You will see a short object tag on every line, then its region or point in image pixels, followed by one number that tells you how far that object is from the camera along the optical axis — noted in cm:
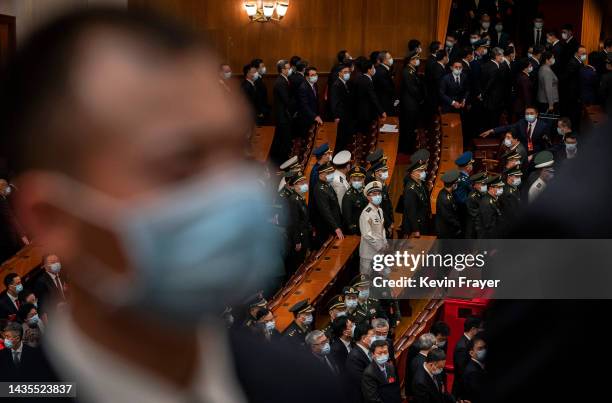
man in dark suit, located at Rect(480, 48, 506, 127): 1647
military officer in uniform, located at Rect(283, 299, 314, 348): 1048
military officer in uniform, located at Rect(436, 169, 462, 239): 1275
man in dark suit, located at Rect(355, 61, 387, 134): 1658
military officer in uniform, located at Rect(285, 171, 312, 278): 1309
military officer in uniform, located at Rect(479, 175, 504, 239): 1253
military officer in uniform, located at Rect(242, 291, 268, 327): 996
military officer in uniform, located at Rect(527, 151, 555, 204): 1277
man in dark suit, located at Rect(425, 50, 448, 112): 1664
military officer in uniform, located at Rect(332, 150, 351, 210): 1387
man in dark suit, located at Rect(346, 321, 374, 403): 991
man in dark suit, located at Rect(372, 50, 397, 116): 1686
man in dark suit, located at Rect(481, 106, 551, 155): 1524
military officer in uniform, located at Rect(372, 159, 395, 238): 1302
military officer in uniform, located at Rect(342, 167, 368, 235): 1333
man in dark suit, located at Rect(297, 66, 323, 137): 1686
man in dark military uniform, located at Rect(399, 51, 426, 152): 1677
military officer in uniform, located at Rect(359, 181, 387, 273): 1234
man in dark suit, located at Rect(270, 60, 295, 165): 1695
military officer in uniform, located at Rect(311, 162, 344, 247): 1325
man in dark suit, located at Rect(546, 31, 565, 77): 1683
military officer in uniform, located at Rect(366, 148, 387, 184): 1367
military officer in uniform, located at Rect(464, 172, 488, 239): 1259
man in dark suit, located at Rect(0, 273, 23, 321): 1149
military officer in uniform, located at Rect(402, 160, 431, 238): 1293
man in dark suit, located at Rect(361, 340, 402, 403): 969
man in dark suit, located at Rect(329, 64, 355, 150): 1678
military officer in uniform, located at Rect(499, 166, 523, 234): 1267
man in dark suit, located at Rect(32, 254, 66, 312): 1029
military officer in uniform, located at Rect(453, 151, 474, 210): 1302
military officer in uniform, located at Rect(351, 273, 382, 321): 1109
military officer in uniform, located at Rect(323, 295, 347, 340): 1101
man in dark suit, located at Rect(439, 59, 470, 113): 1645
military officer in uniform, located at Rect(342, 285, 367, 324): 1099
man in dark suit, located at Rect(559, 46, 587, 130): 1647
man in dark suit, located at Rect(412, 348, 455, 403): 983
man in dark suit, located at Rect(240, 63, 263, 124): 1708
